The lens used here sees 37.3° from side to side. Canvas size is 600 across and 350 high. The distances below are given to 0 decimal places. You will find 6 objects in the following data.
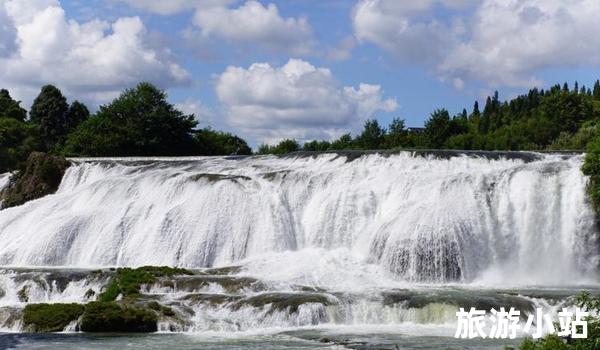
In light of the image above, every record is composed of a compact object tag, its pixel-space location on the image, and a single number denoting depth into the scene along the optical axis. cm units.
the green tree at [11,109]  8769
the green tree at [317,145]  10613
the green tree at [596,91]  12275
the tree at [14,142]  6956
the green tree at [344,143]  9520
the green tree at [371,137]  8919
